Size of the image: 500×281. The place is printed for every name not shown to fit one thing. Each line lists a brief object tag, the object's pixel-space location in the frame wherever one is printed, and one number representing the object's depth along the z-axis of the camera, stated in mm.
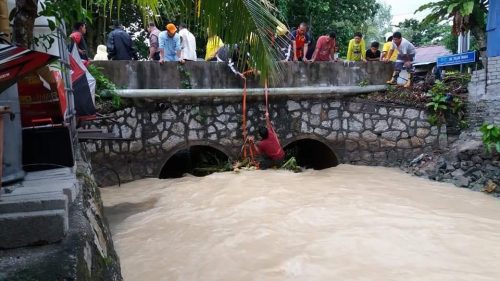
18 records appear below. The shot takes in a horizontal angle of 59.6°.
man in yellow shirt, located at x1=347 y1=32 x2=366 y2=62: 11078
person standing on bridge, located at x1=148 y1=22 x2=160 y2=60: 9555
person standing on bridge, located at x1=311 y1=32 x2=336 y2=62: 10375
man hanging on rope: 8969
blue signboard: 10156
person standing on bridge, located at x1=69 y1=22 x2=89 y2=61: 7195
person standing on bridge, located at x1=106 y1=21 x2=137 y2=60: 9195
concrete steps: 2193
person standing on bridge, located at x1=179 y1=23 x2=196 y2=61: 9492
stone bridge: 9086
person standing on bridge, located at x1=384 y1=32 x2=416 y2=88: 10242
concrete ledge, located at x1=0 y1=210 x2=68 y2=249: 2186
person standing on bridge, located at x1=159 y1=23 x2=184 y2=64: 9258
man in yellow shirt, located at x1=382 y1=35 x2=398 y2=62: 10827
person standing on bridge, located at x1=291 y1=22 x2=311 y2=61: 10102
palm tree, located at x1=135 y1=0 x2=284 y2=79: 3662
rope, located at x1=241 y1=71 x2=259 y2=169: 9575
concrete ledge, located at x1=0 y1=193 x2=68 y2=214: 2299
